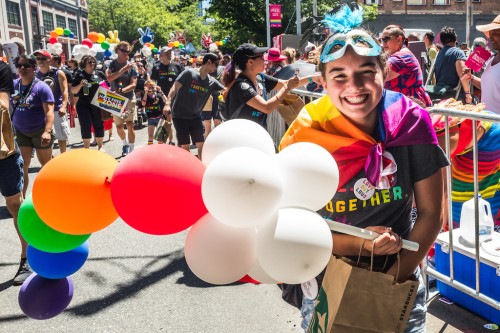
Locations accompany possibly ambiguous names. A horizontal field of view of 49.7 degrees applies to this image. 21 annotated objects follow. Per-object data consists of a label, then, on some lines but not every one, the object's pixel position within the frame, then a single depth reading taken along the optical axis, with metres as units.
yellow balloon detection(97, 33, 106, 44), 21.09
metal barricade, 3.21
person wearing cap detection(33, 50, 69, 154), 9.44
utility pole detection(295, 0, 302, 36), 27.19
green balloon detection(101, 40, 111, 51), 20.30
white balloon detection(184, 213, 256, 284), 1.72
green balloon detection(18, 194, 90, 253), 1.97
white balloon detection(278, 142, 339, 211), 1.73
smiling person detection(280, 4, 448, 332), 1.95
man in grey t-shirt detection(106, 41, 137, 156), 10.45
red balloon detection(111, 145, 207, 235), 1.64
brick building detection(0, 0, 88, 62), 47.47
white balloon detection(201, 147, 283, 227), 1.54
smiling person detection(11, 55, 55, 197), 6.56
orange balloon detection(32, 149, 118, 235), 1.76
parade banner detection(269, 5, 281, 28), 36.44
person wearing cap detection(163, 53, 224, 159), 7.36
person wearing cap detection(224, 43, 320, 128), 5.02
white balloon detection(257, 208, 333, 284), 1.61
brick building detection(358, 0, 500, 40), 51.25
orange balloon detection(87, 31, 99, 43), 21.26
